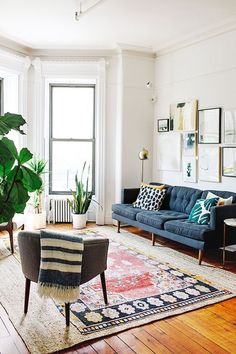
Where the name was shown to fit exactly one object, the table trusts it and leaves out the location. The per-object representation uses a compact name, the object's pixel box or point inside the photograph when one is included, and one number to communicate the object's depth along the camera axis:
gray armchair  2.93
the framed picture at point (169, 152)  6.12
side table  4.14
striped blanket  2.80
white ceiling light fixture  4.41
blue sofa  4.30
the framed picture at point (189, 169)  5.78
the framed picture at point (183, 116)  5.75
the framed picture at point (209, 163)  5.32
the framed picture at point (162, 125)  6.34
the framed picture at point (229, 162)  5.04
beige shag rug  2.69
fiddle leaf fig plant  2.37
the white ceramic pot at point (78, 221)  6.32
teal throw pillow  4.57
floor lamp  6.25
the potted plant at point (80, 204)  6.26
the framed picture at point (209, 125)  5.29
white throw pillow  4.62
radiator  6.68
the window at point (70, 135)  6.81
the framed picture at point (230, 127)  5.04
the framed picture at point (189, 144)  5.78
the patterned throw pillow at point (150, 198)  5.67
